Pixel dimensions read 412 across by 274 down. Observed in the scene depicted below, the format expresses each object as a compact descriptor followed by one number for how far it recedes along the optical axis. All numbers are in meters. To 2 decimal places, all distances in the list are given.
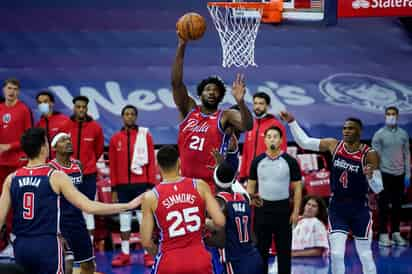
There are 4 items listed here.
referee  17.01
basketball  14.50
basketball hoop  17.85
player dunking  14.63
